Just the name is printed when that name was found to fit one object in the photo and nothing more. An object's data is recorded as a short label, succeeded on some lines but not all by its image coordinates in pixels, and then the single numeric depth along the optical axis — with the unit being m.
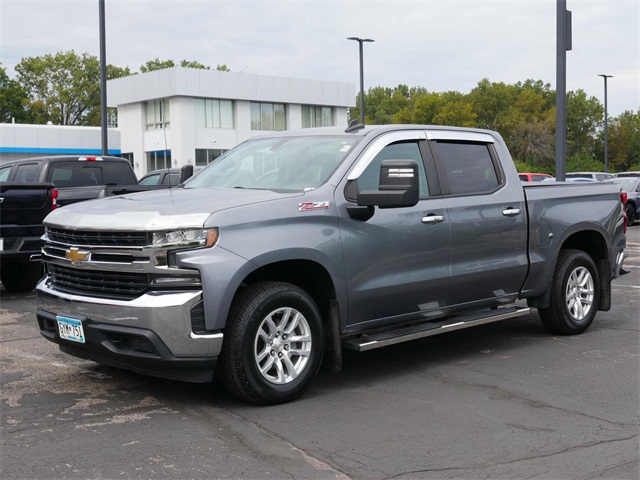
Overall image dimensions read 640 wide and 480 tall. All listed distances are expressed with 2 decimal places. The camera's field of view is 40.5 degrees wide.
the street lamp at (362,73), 39.64
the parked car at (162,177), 20.20
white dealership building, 56.75
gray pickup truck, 5.53
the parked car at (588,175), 39.28
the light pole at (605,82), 58.57
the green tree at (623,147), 99.12
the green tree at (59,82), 92.25
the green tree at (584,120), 101.94
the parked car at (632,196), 27.64
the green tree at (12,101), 89.19
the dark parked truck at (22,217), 10.63
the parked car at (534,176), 32.33
